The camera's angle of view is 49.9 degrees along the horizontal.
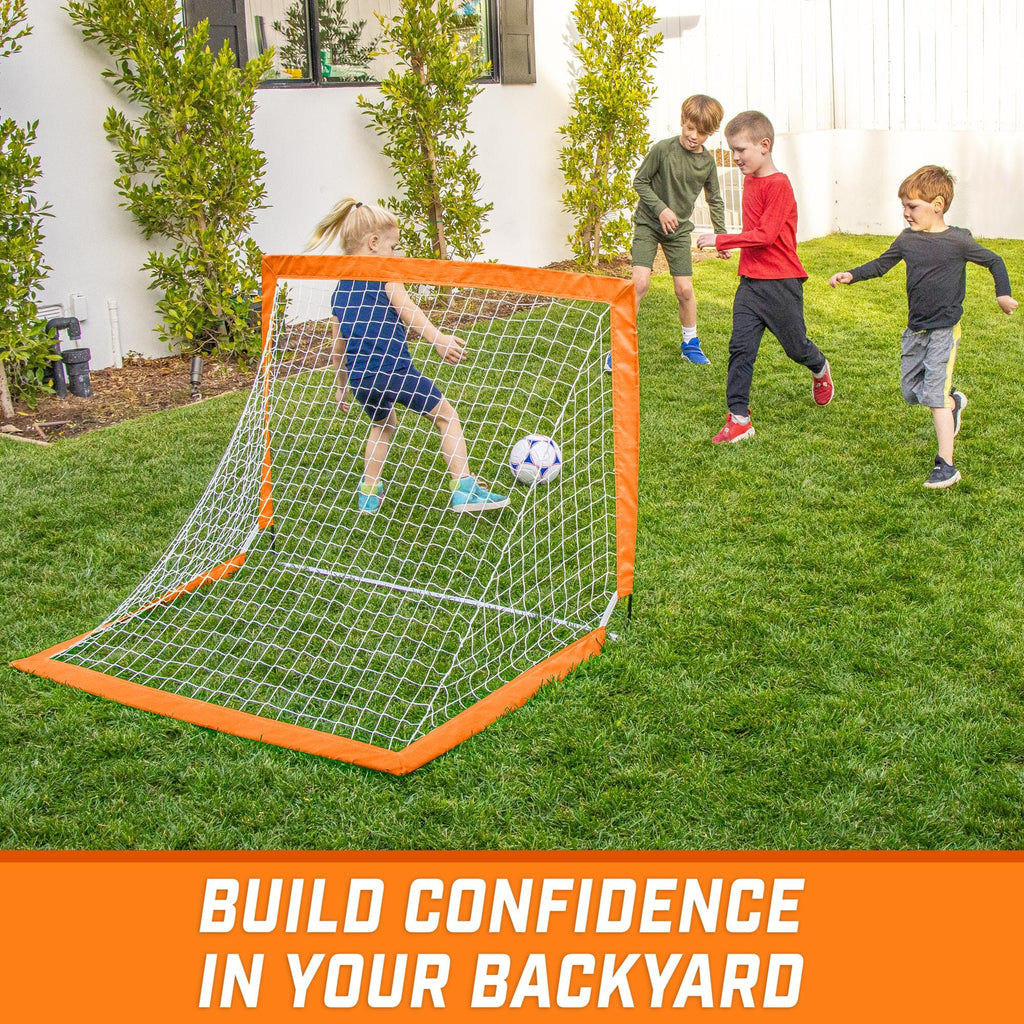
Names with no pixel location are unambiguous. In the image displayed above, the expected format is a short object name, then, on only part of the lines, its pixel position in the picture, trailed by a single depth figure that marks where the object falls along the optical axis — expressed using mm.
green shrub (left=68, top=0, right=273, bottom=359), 6355
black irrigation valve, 6406
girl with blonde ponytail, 4234
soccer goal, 3143
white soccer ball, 4562
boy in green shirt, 6602
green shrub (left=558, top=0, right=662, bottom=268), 9500
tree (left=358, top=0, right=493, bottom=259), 7977
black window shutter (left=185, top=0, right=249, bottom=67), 6777
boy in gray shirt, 4406
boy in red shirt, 5078
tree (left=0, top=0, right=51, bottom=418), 5762
